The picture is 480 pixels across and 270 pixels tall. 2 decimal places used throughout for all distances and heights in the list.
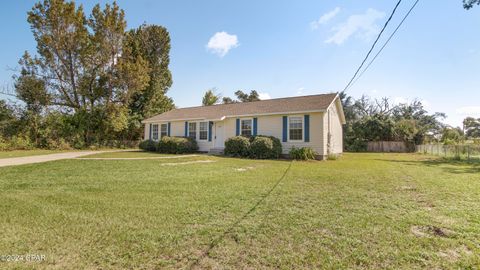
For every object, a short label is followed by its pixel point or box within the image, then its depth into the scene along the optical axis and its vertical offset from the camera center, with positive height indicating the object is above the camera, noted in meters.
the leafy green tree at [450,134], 33.67 +1.22
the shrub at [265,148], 13.93 -0.42
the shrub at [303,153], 13.43 -0.69
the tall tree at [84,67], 20.36 +6.75
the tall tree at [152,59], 26.38 +9.39
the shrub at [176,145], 16.58 -0.36
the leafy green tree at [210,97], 36.28 +6.67
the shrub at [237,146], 14.50 -0.35
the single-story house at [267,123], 14.06 +1.26
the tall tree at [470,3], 12.43 +7.76
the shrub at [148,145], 19.18 -0.45
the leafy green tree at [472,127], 53.54 +3.78
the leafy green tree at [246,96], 39.16 +7.64
